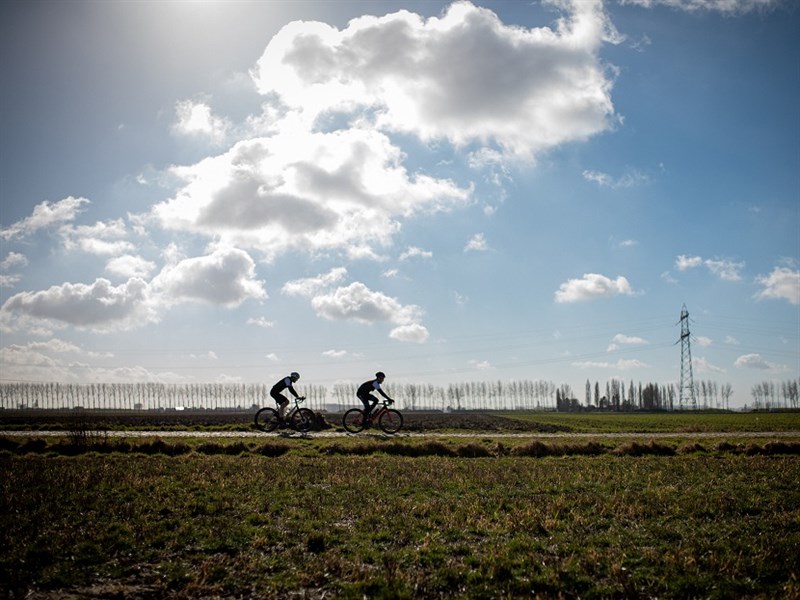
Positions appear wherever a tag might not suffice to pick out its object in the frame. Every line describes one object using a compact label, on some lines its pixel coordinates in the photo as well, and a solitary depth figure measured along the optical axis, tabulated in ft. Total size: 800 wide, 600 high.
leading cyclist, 88.16
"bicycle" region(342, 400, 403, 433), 93.66
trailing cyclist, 89.86
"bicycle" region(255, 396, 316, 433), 94.63
